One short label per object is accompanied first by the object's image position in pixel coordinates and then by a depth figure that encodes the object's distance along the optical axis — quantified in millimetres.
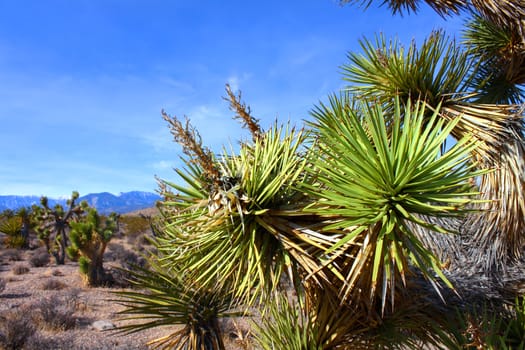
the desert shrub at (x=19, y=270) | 15281
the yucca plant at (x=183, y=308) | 2893
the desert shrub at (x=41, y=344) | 7094
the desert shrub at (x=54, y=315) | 8805
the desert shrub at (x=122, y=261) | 14258
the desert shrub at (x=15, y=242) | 21844
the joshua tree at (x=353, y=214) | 1886
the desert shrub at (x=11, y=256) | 19078
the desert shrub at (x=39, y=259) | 17500
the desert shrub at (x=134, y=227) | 28442
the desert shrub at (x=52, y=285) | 12914
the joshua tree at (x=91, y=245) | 13781
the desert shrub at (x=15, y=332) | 7203
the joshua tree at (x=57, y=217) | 19112
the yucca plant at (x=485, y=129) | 3291
